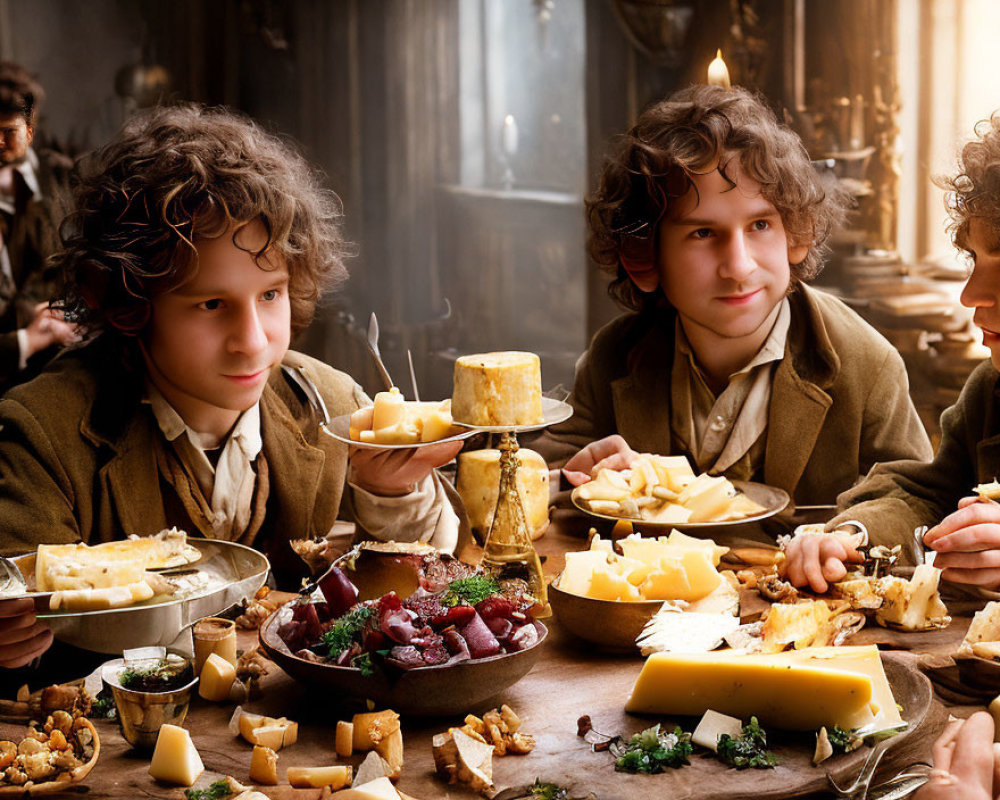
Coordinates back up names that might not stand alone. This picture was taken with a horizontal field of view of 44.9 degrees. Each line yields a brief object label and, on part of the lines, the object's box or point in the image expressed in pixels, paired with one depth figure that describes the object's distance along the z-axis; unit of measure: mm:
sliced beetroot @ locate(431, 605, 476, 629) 1458
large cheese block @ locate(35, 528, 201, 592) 1600
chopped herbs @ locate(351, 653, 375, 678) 1406
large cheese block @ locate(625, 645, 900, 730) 1391
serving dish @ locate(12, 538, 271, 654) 1565
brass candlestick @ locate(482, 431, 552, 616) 1806
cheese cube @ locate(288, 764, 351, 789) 1315
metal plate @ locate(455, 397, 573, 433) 1698
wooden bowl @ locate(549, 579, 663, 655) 1643
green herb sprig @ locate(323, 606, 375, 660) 1468
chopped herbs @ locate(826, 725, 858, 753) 1361
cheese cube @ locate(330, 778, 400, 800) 1241
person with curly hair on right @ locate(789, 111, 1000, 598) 2057
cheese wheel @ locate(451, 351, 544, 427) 1710
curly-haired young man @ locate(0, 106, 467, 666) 2055
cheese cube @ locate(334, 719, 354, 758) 1386
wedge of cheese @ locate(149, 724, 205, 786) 1334
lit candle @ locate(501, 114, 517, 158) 5102
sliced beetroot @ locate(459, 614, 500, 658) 1432
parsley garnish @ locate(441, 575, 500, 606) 1519
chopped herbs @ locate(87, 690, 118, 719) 1517
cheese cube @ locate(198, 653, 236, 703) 1560
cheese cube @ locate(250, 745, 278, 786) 1338
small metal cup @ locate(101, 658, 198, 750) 1406
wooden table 1328
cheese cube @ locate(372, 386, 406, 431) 1909
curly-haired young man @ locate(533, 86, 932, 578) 2461
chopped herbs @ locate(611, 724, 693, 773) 1344
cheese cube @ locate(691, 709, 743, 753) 1385
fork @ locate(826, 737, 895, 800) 1306
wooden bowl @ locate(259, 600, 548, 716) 1404
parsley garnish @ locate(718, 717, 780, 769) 1342
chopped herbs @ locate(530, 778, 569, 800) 1287
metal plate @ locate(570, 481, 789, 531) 2096
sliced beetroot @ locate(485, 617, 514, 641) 1466
